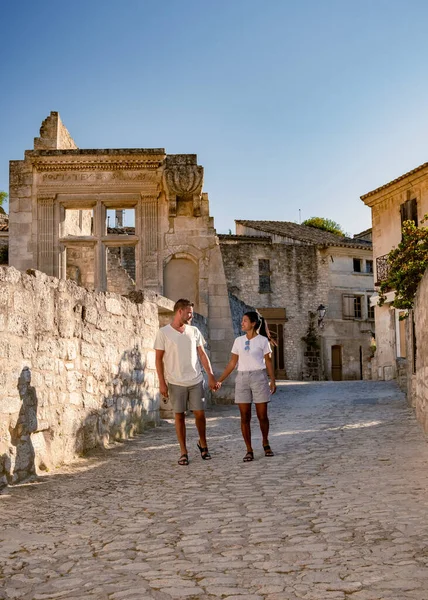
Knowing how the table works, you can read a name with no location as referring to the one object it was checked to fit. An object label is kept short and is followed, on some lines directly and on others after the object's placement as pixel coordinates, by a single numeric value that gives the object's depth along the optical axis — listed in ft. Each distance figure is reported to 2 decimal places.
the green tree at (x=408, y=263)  44.88
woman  21.80
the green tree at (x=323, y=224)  149.38
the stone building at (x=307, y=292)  115.34
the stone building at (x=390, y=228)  86.53
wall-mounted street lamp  116.37
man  21.13
